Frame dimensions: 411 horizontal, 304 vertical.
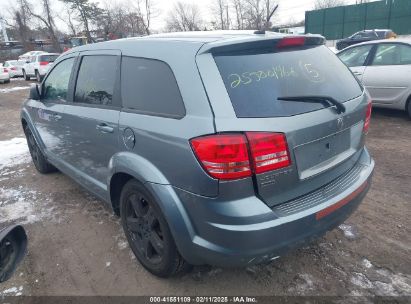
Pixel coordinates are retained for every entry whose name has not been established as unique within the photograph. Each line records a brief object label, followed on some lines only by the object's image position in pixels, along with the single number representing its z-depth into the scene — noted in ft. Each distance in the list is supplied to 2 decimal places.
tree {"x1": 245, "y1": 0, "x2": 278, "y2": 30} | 129.06
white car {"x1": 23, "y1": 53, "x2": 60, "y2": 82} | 65.35
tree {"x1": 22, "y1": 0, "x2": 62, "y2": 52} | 161.07
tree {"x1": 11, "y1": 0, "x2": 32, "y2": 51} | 158.57
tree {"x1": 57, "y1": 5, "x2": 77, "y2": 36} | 165.48
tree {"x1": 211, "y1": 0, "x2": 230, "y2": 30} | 164.27
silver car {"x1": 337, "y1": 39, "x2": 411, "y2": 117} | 20.35
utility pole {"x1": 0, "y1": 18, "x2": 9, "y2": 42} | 166.18
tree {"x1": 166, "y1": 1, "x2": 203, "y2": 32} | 163.52
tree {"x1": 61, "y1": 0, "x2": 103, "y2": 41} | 163.53
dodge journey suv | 6.48
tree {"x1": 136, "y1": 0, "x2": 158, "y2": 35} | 153.32
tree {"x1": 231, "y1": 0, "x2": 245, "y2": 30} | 154.25
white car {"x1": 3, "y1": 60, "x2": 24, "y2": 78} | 80.09
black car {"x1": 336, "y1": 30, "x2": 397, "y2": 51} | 70.23
